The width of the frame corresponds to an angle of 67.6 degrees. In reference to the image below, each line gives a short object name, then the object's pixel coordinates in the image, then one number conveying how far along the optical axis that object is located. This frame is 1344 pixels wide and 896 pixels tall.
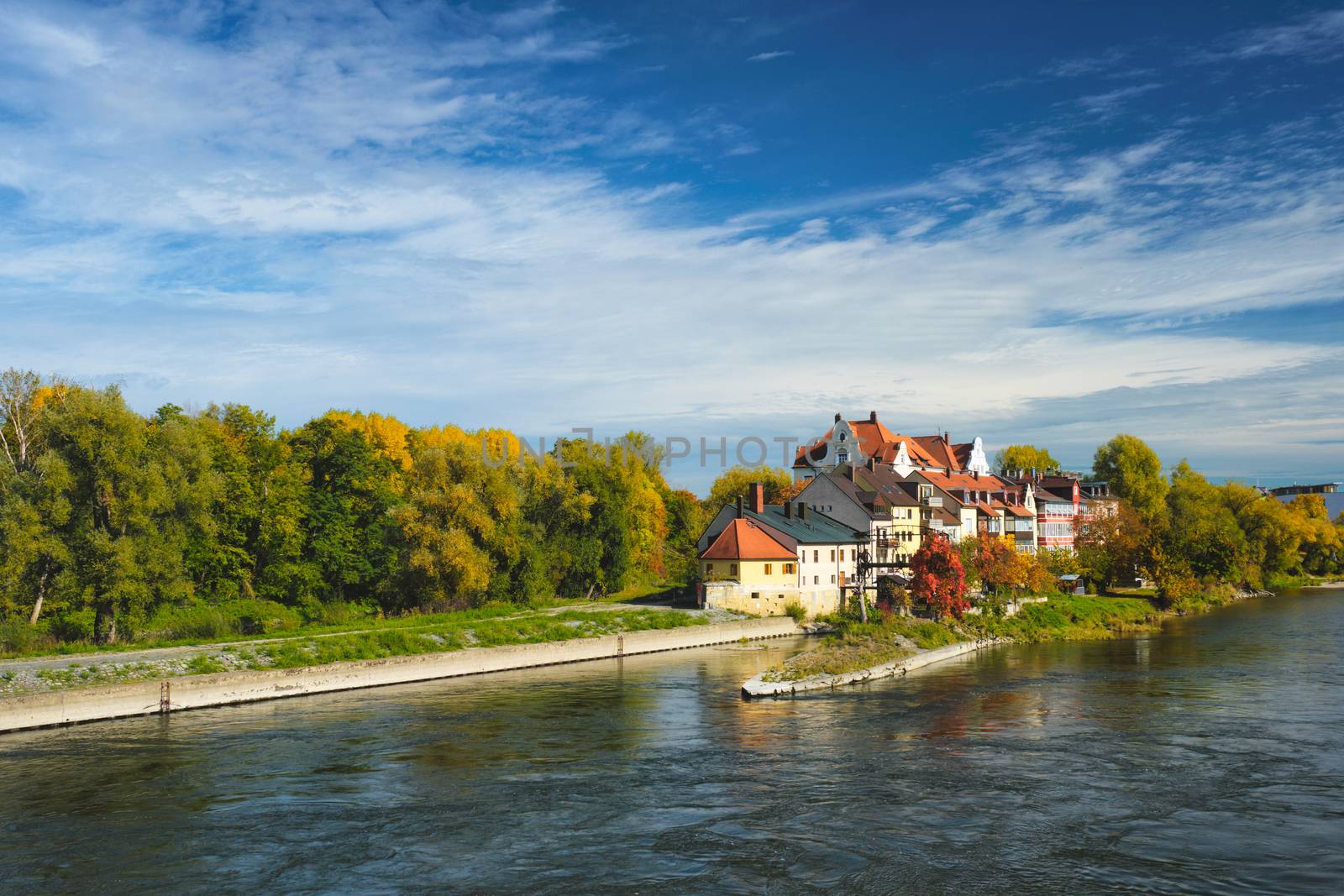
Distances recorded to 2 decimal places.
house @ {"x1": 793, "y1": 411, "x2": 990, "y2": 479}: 106.59
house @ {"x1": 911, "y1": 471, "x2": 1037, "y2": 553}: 101.12
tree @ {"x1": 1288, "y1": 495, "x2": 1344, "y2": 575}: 133.68
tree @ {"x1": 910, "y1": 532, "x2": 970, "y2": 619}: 71.31
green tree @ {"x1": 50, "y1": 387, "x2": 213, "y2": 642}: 51.12
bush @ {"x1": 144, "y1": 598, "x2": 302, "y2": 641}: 56.00
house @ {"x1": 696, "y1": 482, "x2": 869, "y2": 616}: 75.62
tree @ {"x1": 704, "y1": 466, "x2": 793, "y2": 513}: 124.31
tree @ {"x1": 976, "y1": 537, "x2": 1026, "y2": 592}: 80.12
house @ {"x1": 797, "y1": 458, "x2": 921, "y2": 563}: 86.38
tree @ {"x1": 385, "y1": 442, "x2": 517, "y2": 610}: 68.94
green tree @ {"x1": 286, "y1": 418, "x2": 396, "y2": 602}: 72.62
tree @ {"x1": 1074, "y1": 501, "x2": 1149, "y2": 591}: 96.69
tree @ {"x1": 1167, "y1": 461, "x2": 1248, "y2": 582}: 100.81
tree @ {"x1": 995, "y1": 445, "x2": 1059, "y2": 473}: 170.00
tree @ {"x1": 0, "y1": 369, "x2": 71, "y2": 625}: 49.94
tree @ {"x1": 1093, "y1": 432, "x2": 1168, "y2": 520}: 134.25
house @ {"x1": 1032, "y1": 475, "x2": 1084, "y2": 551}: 110.06
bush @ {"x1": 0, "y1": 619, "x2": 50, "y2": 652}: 48.22
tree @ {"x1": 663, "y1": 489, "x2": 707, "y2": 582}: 118.81
